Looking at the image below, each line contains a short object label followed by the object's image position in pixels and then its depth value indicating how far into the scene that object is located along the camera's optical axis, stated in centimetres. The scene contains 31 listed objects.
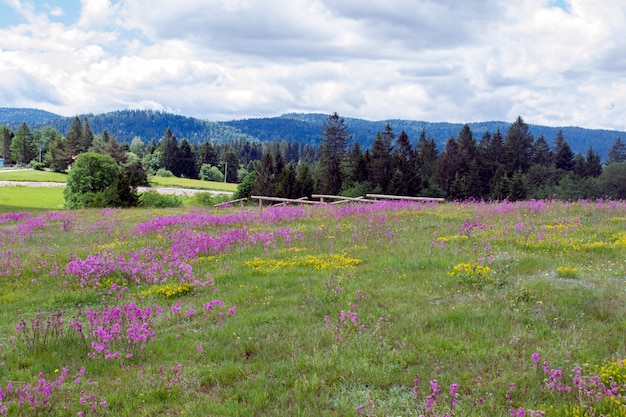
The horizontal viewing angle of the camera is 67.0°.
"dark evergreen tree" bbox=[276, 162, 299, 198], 7524
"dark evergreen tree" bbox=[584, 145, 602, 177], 11159
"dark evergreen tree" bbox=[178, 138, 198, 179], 16750
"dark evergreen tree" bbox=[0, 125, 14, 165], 16725
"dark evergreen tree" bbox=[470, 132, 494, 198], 9906
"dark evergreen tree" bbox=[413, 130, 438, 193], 9158
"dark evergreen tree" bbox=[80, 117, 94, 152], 14989
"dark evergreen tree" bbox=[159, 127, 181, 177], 16488
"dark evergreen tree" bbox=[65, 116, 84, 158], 14200
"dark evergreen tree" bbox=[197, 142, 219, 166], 17814
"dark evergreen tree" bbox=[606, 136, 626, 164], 13168
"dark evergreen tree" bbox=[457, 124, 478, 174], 10244
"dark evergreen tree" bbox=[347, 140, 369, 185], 8781
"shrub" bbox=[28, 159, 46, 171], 14723
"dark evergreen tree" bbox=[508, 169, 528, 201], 8588
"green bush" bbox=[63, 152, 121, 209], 6634
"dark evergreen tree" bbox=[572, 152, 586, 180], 11068
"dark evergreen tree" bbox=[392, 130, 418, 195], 8688
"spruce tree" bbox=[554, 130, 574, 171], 11825
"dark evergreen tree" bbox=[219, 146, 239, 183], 17510
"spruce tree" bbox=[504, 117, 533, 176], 10864
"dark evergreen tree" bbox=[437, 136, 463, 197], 10238
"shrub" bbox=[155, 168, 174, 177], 15782
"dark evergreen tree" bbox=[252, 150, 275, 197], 7950
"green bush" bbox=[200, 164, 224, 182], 16881
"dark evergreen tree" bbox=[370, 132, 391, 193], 8681
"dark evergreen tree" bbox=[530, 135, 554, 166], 11500
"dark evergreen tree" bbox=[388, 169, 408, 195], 8134
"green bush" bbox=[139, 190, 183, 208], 5973
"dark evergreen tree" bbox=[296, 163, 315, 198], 7756
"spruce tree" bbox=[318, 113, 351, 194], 8788
